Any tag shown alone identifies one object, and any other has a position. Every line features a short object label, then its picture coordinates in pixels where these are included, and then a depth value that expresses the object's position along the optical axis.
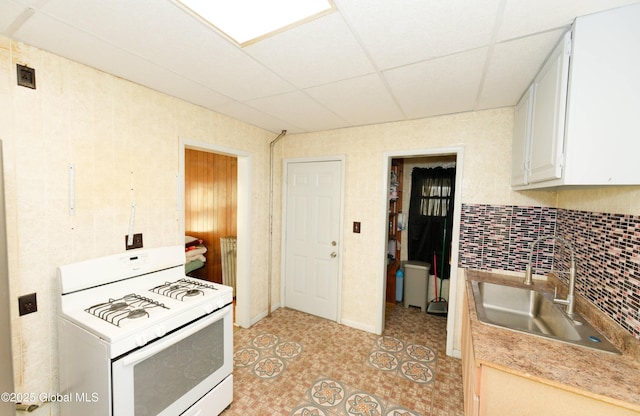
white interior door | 3.15
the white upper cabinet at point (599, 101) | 1.06
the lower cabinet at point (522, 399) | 1.00
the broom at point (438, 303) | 3.41
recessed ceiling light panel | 1.10
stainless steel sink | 1.32
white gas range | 1.29
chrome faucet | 1.54
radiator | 3.68
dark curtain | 3.62
